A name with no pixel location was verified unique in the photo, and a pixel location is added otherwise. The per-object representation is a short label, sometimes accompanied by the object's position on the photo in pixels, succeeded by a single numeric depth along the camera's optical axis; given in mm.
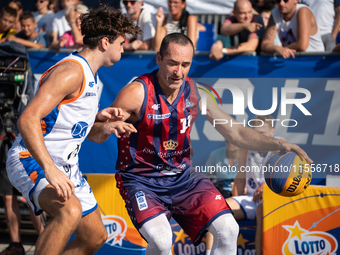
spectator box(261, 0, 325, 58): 9523
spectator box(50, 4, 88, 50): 11508
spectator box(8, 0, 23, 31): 14526
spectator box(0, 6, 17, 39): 13000
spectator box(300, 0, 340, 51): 10625
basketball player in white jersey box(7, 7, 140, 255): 5227
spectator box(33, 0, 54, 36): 13797
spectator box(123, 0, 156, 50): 11086
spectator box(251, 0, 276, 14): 12652
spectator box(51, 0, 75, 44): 13211
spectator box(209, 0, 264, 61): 10062
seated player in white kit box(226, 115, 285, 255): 8579
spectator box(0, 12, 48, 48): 12070
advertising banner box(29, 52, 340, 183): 9133
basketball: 6926
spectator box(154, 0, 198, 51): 10766
